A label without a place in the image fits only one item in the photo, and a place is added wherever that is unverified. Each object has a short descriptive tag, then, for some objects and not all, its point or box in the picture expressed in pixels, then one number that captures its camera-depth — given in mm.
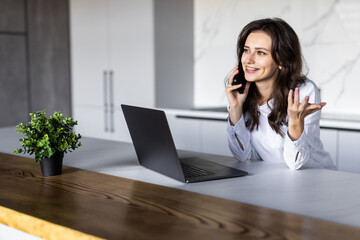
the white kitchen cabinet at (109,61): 4402
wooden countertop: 1060
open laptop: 1582
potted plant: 1651
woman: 2150
